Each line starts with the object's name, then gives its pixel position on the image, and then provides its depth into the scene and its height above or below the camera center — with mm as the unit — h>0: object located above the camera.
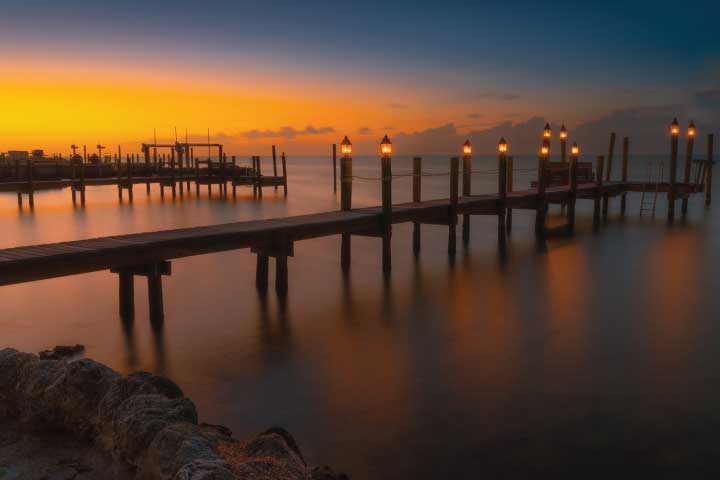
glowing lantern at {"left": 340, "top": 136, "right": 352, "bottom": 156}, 12326 +72
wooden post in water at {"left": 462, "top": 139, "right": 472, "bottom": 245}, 16031 -777
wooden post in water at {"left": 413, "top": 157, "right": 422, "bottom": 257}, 14476 -1121
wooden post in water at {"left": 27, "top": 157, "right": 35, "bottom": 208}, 25828 -1364
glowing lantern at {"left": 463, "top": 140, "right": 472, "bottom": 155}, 15935 +44
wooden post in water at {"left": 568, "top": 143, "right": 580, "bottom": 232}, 19156 -1140
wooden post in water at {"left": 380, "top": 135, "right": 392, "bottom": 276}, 11765 -792
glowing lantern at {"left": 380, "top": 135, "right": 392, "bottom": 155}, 12125 +71
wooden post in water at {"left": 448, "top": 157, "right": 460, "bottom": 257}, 13820 -994
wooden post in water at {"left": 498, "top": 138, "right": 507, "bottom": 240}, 15562 -779
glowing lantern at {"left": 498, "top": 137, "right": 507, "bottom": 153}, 16050 +97
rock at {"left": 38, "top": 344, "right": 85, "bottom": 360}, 7820 -2595
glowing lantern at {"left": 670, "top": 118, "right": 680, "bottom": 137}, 21681 +763
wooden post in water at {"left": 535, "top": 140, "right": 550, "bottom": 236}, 17078 -1186
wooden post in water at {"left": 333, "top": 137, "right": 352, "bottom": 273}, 12180 -703
